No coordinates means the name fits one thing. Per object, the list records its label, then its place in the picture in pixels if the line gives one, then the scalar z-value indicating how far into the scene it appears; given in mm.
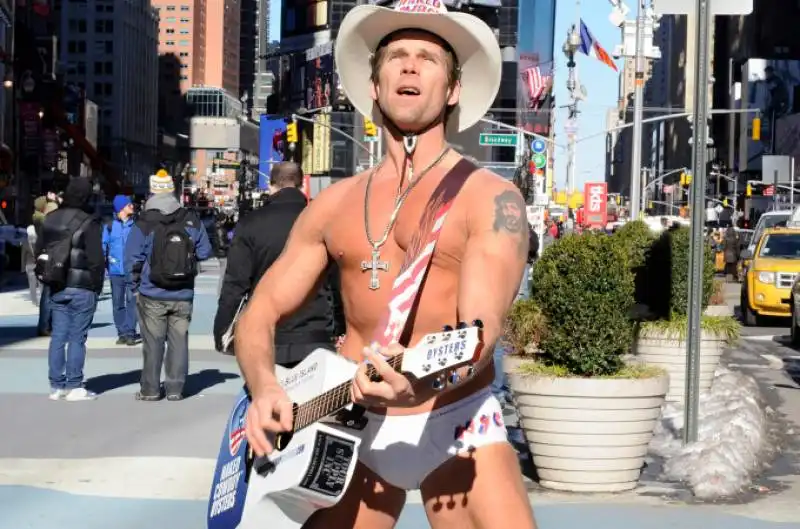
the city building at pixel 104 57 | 190750
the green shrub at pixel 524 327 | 9914
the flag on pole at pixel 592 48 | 46219
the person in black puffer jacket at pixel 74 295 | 12367
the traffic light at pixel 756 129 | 65344
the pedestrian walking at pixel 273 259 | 8305
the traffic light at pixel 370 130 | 43047
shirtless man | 3836
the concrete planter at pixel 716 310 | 14164
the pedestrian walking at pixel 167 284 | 12328
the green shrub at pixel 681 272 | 12680
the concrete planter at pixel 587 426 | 8195
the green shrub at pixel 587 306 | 8414
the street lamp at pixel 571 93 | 53969
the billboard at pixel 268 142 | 163625
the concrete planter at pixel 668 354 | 12320
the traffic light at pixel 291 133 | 64500
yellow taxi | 25531
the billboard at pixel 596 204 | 50531
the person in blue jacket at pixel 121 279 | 17641
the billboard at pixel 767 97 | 115688
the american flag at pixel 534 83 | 120500
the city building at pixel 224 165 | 186125
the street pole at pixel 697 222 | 9484
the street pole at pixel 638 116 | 30047
